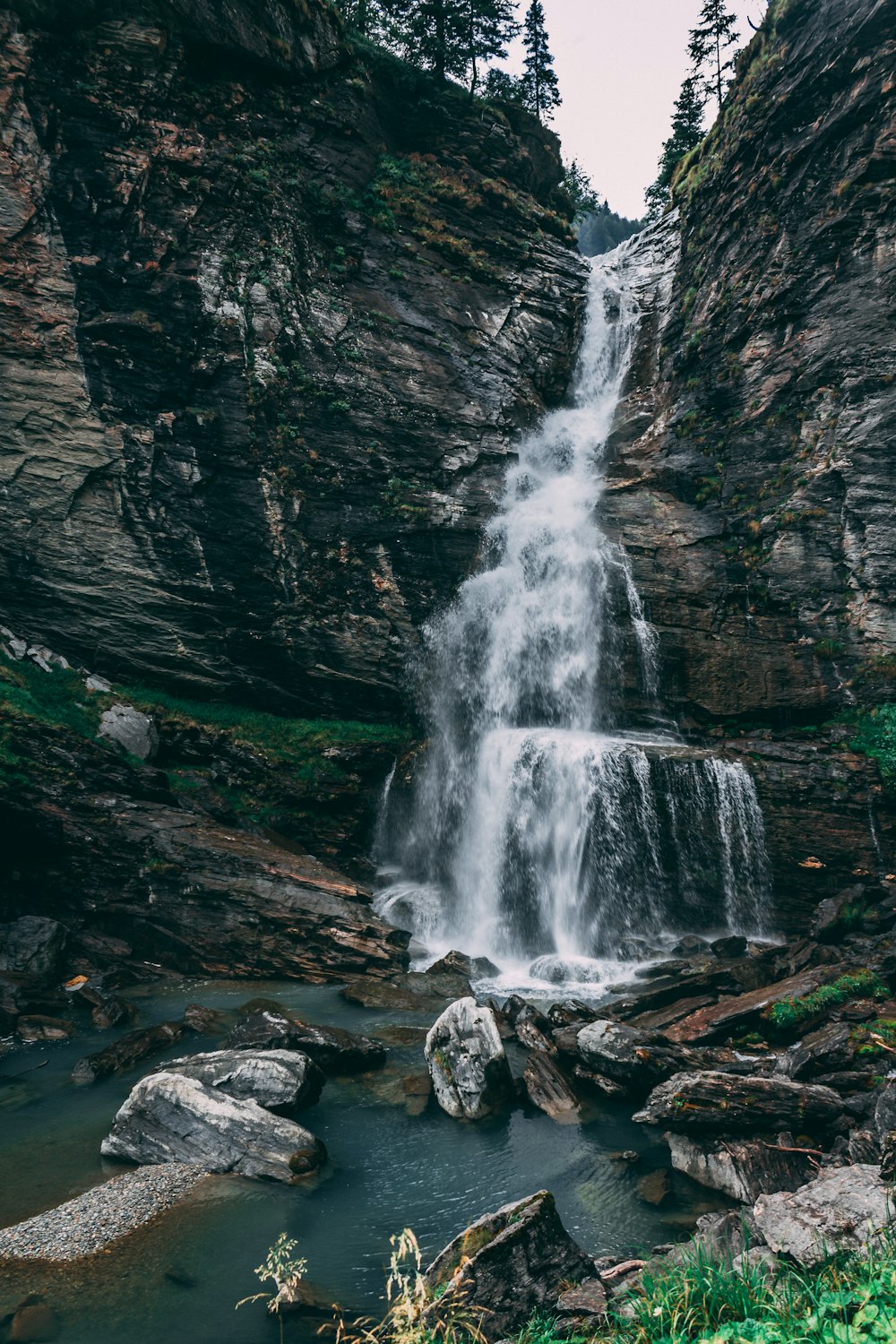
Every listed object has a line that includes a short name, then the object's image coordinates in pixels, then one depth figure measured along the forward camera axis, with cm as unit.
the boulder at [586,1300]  464
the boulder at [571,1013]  1088
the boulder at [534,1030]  1039
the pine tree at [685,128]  3256
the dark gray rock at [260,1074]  854
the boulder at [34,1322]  527
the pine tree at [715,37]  3161
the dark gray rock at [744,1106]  767
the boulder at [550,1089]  895
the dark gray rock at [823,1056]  884
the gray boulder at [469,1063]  895
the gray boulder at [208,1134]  756
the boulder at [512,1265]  479
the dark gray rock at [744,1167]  696
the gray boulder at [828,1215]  447
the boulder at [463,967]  1447
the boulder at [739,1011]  1070
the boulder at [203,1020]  1126
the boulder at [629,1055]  902
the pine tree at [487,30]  3042
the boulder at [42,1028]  1123
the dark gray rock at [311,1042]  977
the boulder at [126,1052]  991
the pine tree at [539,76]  3678
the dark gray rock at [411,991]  1280
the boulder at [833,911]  1411
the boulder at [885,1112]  702
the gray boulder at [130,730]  1816
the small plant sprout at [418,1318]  351
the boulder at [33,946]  1287
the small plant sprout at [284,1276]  539
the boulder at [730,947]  1484
